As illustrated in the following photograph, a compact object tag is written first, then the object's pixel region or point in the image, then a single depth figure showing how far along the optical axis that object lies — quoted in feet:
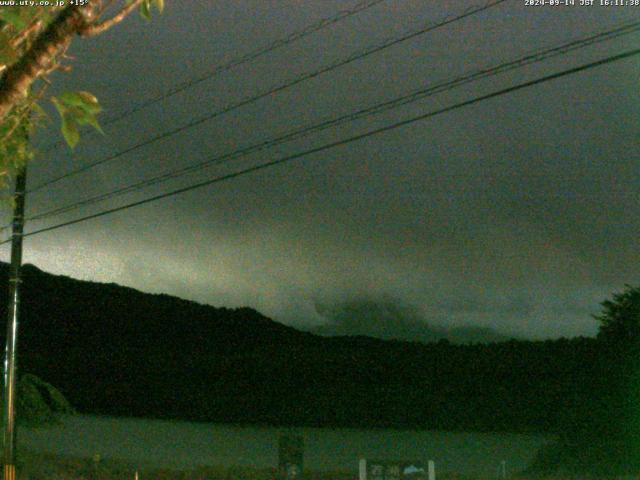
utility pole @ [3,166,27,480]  64.13
